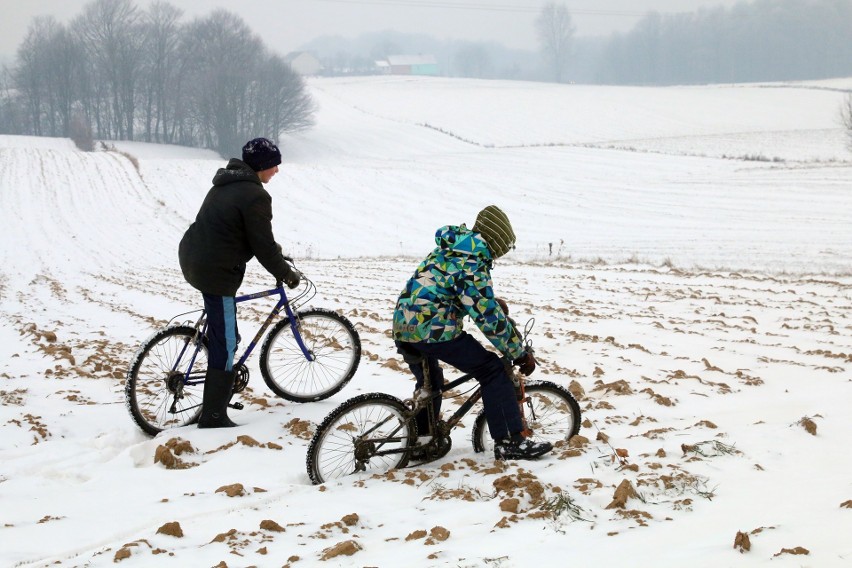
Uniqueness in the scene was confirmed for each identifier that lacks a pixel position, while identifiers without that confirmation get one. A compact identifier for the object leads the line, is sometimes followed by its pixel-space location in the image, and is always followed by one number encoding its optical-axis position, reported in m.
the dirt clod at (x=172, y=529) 4.25
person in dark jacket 6.10
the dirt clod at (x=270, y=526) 4.32
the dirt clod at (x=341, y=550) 3.90
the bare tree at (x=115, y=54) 91.19
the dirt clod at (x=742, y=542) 3.55
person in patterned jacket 4.99
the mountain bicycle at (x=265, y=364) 6.40
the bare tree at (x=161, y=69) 88.00
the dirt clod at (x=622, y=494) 4.29
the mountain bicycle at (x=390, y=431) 5.23
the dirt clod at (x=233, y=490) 4.98
